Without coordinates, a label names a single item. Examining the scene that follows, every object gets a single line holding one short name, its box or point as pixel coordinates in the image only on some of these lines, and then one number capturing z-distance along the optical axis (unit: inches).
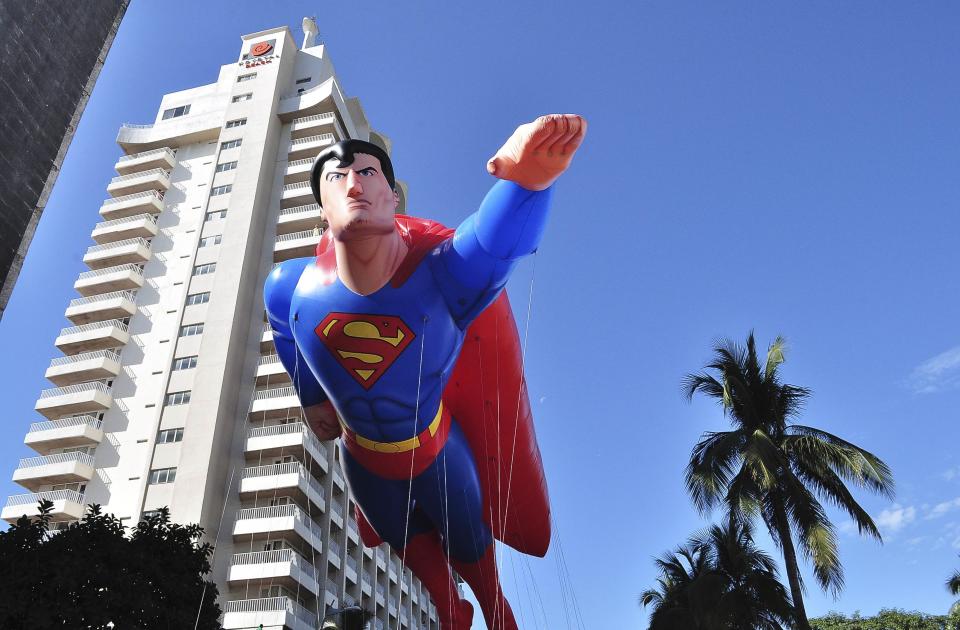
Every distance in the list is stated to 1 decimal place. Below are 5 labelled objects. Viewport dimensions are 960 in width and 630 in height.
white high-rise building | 1115.9
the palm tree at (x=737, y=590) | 574.9
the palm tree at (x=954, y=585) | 980.6
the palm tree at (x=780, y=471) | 538.3
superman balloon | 375.6
